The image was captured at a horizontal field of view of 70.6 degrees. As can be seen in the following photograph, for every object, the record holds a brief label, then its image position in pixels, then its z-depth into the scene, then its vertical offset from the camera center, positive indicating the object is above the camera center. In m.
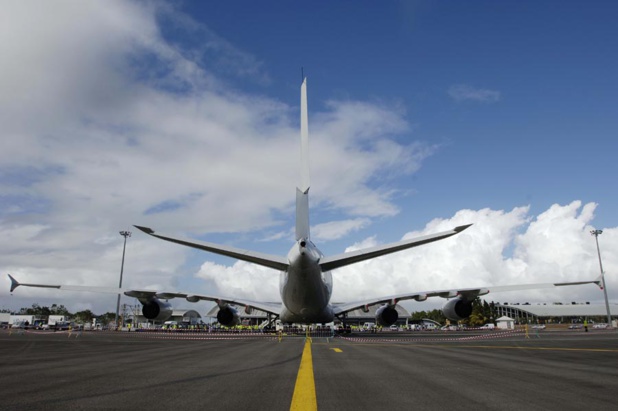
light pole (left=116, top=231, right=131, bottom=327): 74.00 +14.32
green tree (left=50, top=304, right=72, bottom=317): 156.45 +3.03
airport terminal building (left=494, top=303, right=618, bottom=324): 122.56 +1.33
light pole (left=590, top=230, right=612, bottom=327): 72.62 +13.74
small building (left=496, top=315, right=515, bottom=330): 73.79 -0.99
